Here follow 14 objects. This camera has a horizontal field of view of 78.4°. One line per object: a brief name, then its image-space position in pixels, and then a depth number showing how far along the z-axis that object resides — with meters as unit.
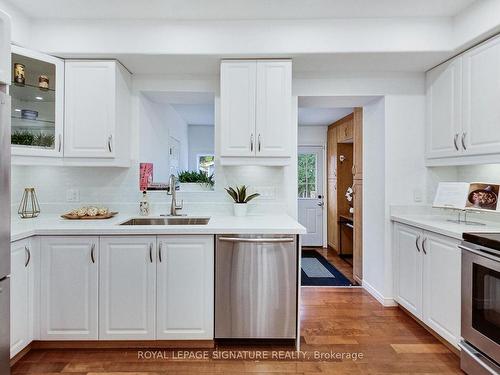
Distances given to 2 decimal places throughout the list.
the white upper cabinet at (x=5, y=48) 1.80
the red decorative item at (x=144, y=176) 3.06
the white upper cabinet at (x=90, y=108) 2.63
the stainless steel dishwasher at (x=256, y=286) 2.26
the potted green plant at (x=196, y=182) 3.16
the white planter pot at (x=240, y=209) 2.88
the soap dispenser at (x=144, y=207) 2.88
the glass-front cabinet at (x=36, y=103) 2.39
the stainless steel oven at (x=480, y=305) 1.75
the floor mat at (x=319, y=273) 3.83
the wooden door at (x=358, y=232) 3.70
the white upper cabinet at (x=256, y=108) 2.66
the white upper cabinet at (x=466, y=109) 2.26
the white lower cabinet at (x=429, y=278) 2.18
